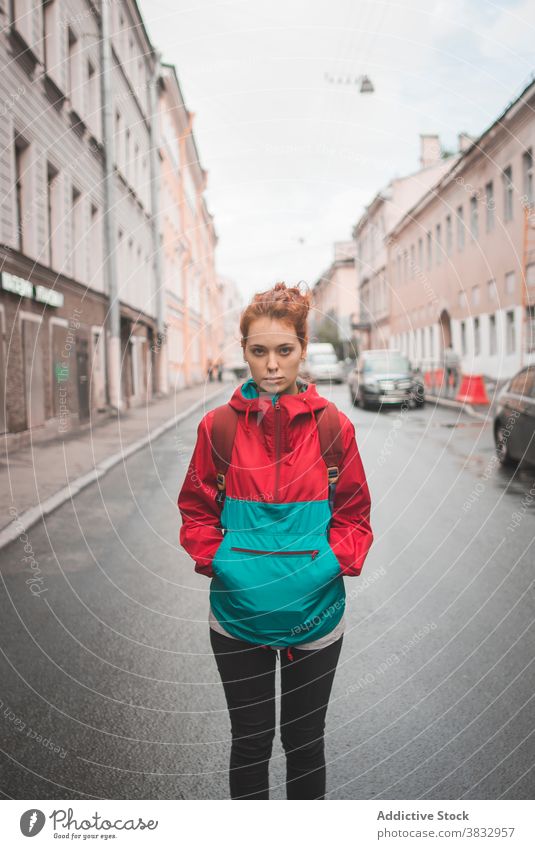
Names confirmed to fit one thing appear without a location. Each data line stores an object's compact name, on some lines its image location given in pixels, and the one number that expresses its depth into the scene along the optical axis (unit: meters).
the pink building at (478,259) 24.09
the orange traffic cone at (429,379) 30.03
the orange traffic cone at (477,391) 22.72
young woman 2.17
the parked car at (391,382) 20.34
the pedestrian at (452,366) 26.21
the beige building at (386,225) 41.81
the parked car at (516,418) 9.46
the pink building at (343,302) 52.03
